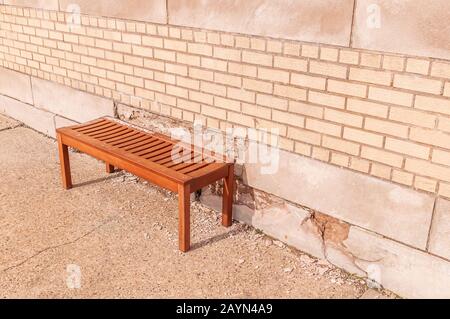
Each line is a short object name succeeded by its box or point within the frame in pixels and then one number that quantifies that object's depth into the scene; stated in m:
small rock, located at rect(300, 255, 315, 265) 3.30
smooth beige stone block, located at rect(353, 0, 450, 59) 2.41
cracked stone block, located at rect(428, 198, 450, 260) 2.61
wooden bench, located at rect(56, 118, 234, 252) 3.27
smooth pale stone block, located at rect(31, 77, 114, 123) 4.77
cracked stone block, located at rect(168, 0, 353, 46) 2.79
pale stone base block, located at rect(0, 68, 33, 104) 5.72
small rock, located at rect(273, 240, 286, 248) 3.49
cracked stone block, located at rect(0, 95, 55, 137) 5.54
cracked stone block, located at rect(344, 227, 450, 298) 2.73
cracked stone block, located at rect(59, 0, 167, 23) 3.83
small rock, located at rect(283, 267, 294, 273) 3.21
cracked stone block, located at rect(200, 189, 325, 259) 3.31
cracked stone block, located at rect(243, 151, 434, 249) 2.74
